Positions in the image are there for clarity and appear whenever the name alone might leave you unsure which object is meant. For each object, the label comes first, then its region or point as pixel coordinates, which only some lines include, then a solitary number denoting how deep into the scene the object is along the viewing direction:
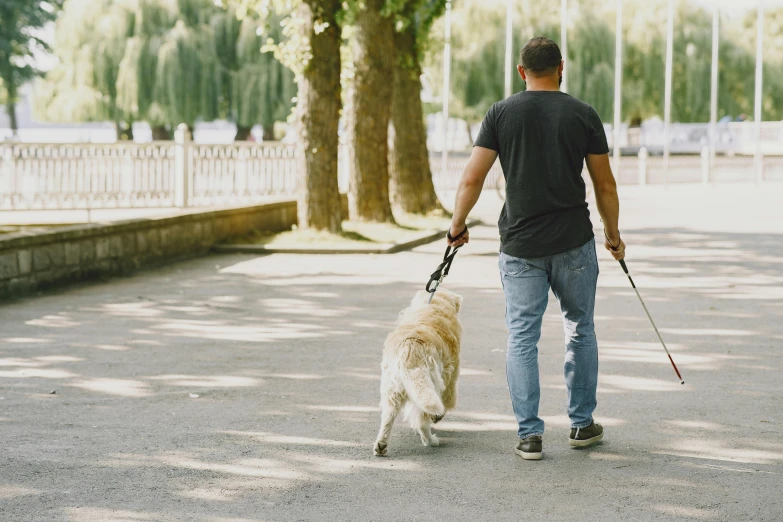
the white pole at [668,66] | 45.66
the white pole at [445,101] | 37.91
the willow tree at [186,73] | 41.44
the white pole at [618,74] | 43.94
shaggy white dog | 5.52
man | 5.56
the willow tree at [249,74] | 42.06
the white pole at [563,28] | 42.75
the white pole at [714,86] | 47.19
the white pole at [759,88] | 46.88
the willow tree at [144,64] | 41.25
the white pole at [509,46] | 40.59
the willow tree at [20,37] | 49.66
